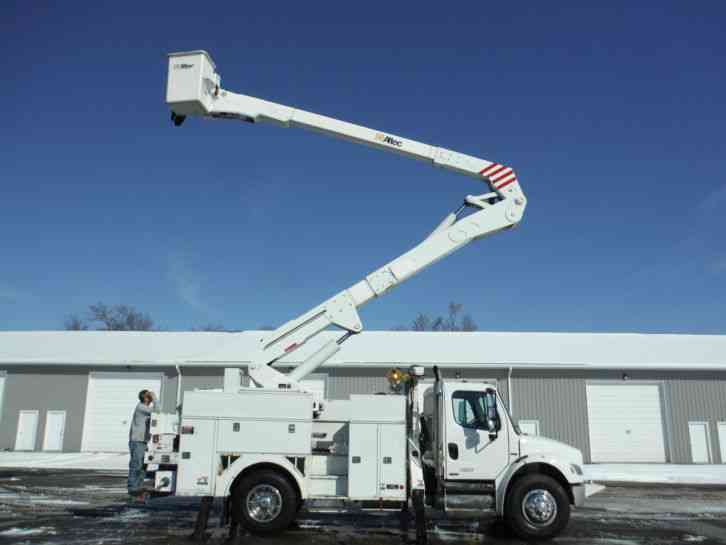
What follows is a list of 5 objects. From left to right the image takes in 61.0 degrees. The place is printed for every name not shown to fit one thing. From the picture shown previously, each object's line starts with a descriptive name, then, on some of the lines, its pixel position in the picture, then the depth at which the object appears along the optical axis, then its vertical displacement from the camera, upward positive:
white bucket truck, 9.41 -0.17
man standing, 10.09 +0.07
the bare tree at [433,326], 73.44 +13.83
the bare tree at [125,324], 71.56 +13.50
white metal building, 24.55 +2.32
